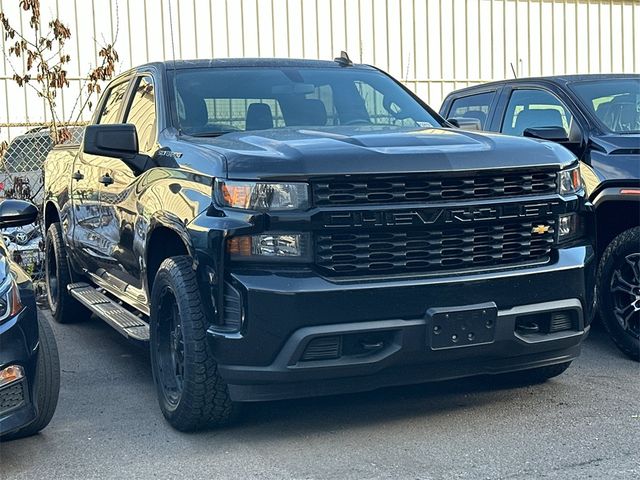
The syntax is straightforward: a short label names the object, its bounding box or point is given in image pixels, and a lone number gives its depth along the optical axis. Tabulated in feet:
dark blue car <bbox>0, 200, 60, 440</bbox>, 13.41
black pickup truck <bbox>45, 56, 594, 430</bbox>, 14.02
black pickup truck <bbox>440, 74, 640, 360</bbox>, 19.63
